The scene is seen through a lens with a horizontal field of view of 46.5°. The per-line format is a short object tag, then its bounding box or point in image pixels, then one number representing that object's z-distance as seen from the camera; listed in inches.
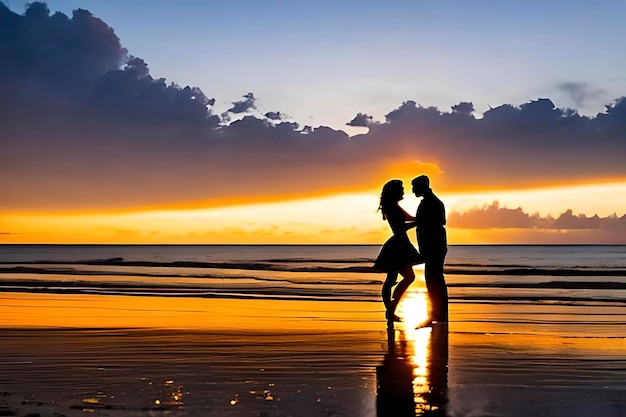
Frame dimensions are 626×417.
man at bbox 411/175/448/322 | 446.9
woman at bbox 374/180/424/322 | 454.0
